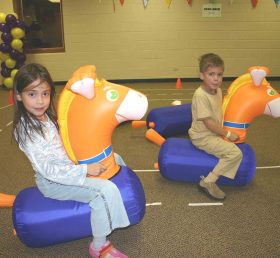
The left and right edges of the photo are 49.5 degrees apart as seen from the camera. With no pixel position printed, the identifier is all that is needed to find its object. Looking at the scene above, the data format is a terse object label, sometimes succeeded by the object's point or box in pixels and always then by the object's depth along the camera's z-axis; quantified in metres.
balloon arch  6.29
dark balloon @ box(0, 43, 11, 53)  6.40
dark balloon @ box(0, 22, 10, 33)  6.27
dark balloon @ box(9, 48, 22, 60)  6.49
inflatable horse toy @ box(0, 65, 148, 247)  1.80
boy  2.43
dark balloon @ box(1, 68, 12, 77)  6.71
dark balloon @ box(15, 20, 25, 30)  6.35
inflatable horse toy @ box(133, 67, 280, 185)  2.53
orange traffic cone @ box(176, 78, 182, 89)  7.15
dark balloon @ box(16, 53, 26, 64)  6.59
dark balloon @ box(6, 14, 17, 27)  6.23
